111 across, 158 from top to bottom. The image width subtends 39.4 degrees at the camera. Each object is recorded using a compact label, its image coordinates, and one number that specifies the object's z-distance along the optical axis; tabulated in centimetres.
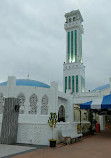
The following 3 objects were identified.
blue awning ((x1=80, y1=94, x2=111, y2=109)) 1094
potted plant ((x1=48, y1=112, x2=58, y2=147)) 832
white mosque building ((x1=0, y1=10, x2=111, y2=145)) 855
